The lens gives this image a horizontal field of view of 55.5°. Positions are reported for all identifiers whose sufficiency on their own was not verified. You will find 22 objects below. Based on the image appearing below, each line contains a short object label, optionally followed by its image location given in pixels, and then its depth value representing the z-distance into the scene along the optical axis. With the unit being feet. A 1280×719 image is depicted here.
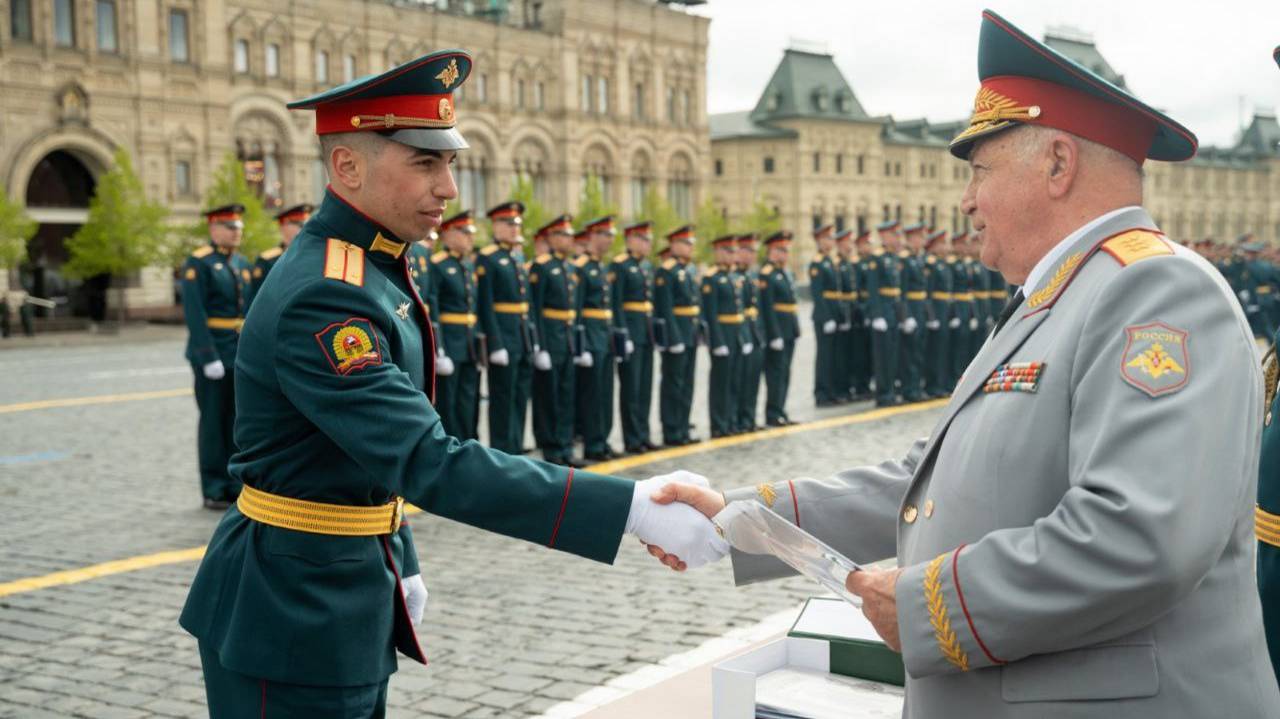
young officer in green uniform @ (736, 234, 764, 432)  45.32
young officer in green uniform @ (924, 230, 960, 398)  58.23
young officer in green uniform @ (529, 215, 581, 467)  39.00
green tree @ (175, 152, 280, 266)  132.26
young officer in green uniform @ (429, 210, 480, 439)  36.65
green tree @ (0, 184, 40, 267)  115.44
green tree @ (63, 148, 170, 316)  127.34
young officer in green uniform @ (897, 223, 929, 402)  55.83
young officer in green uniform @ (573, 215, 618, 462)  39.47
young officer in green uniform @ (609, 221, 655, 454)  40.96
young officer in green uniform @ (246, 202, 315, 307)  33.98
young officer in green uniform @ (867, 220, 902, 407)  53.93
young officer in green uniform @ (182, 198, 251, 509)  30.14
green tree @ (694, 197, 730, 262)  206.18
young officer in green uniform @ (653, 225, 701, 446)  42.09
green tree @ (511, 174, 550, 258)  167.84
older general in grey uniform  6.02
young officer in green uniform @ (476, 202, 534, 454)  37.86
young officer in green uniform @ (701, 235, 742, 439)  44.21
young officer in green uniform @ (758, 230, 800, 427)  47.16
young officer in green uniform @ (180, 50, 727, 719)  8.96
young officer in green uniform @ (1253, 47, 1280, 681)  10.61
